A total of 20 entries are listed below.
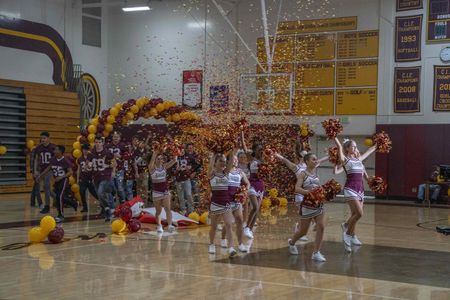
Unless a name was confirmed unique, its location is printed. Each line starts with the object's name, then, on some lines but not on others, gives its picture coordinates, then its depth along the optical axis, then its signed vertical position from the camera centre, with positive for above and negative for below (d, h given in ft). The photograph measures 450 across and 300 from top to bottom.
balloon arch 56.85 +0.30
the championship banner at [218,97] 71.26 +2.53
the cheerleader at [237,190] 34.09 -3.70
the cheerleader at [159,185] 41.39 -4.21
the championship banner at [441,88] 72.59 +3.79
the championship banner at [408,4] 74.13 +13.37
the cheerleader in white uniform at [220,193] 33.47 -3.80
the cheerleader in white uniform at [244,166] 39.70 -2.97
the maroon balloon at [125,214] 42.68 -6.27
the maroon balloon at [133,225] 42.23 -6.95
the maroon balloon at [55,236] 36.70 -6.67
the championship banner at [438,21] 72.33 +11.28
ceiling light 83.35 +14.10
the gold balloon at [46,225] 36.88 -6.11
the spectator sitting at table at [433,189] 71.05 -7.41
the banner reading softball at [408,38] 74.18 +9.58
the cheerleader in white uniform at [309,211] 31.76 -4.49
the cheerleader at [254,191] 39.65 -4.35
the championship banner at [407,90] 74.43 +3.62
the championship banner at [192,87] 85.30 +4.21
